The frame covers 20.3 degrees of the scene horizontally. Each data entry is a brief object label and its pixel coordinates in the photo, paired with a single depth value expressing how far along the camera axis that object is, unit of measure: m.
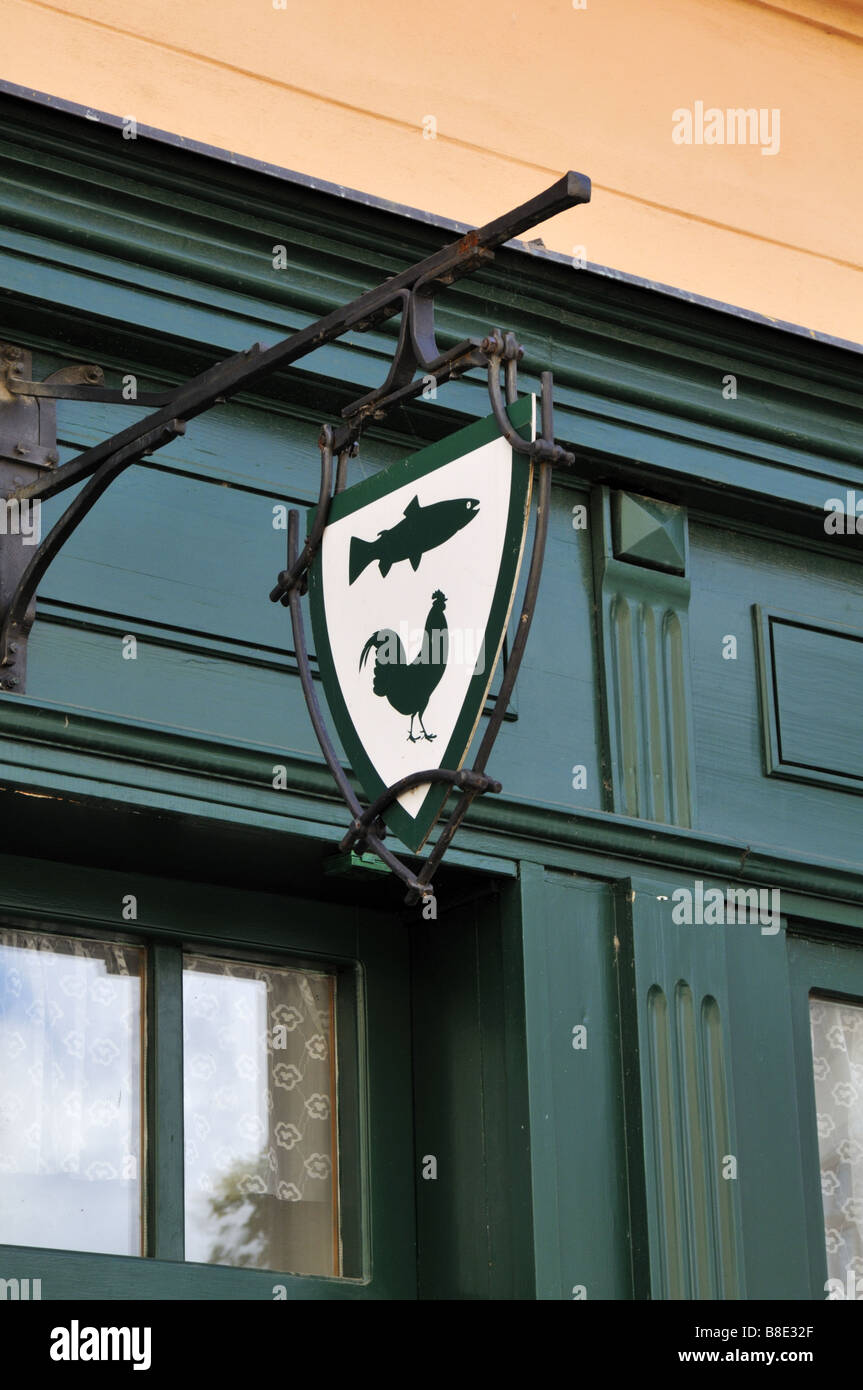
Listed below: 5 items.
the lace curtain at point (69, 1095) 4.59
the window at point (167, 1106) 4.63
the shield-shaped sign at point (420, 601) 3.70
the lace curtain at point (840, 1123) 5.36
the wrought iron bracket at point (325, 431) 3.67
